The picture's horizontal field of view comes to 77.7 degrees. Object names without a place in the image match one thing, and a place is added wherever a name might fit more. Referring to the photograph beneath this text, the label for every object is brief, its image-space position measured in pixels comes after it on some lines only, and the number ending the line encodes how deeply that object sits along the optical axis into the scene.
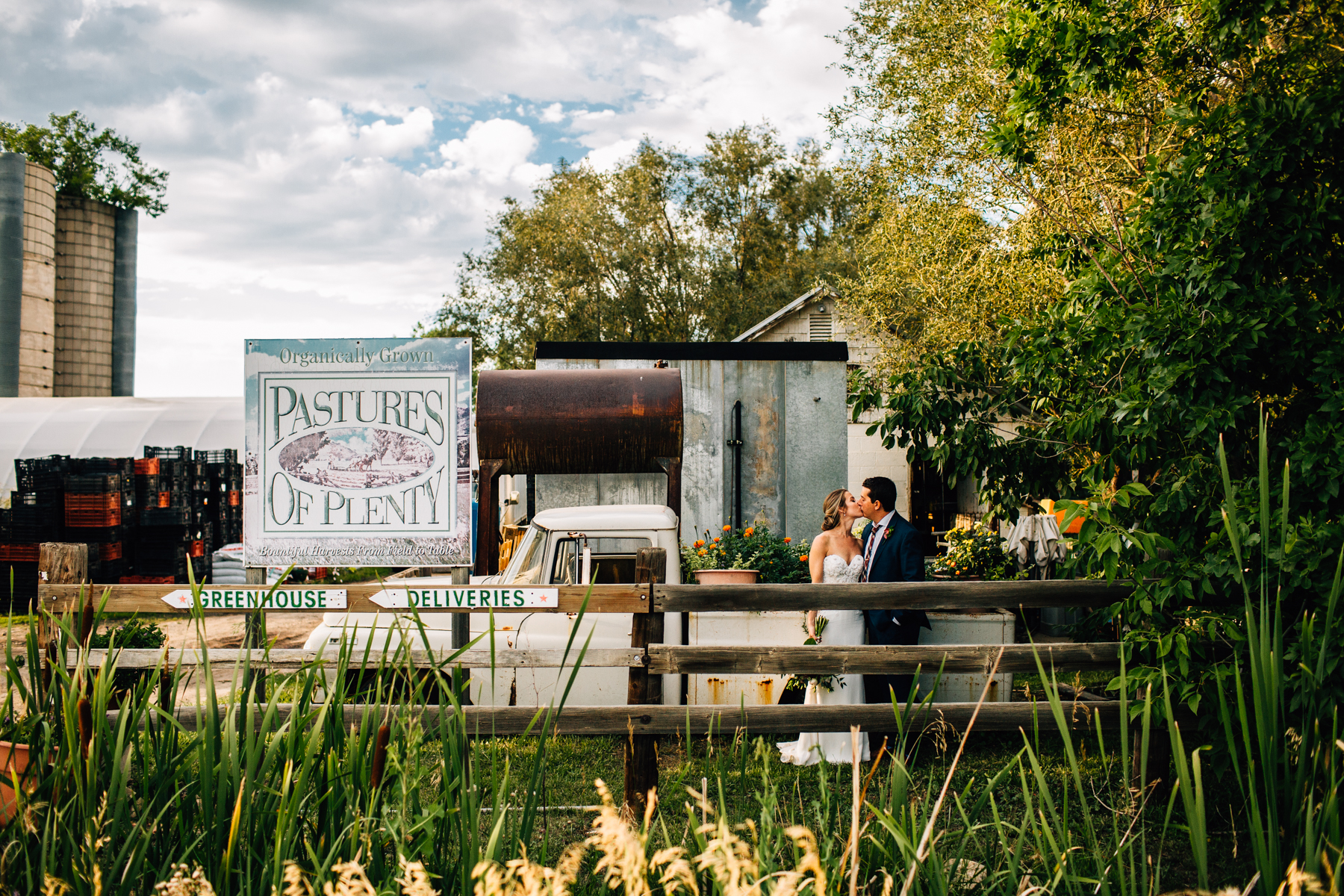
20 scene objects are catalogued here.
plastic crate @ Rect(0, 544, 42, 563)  10.37
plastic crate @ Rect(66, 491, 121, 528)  10.68
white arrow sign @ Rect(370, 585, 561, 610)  3.72
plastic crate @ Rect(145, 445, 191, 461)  12.15
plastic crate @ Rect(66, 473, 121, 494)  10.68
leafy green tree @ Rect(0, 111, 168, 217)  30.23
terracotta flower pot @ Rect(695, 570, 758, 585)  5.77
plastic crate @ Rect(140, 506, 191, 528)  11.28
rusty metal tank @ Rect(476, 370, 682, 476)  7.39
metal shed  10.02
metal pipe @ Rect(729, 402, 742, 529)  9.97
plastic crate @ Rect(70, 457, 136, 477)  10.81
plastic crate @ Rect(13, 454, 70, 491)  10.65
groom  4.84
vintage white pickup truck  5.02
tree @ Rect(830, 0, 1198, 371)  8.27
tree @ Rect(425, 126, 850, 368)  26.94
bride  5.05
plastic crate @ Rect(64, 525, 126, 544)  10.71
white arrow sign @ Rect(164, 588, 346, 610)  3.60
